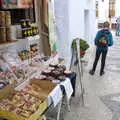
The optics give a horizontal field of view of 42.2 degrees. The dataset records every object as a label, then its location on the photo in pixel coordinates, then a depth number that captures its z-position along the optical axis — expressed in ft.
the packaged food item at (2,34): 6.24
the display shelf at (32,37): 7.24
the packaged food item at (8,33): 6.43
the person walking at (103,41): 11.92
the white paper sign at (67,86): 6.66
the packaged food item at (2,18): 6.20
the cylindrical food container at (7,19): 6.35
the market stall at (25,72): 5.35
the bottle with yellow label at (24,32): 7.08
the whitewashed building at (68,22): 11.17
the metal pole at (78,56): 8.13
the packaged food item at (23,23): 7.17
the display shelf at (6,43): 6.20
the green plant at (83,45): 9.93
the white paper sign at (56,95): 5.91
